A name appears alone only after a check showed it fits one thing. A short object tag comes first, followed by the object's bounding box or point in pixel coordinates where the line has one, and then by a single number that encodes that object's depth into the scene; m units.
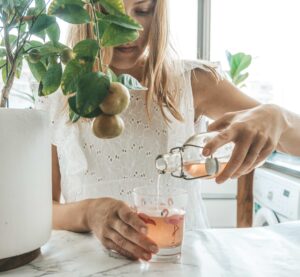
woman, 1.10
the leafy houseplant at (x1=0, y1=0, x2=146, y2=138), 0.42
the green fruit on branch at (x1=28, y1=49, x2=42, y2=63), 0.49
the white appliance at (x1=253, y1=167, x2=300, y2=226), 1.70
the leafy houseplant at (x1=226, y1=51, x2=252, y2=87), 2.42
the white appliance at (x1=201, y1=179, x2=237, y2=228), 2.37
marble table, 0.51
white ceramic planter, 0.48
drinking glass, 0.54
